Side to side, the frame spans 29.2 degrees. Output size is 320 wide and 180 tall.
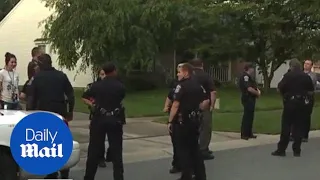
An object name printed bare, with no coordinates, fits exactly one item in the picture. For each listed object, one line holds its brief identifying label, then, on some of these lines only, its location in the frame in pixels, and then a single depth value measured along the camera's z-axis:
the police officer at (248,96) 12.53
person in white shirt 9.76
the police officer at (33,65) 8.98
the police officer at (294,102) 10.81
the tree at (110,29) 23.45
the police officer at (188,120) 8.05
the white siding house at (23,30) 33.91
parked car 6.98
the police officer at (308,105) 11.62
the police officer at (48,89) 8.12
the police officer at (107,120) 7.77
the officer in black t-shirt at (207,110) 9.55
